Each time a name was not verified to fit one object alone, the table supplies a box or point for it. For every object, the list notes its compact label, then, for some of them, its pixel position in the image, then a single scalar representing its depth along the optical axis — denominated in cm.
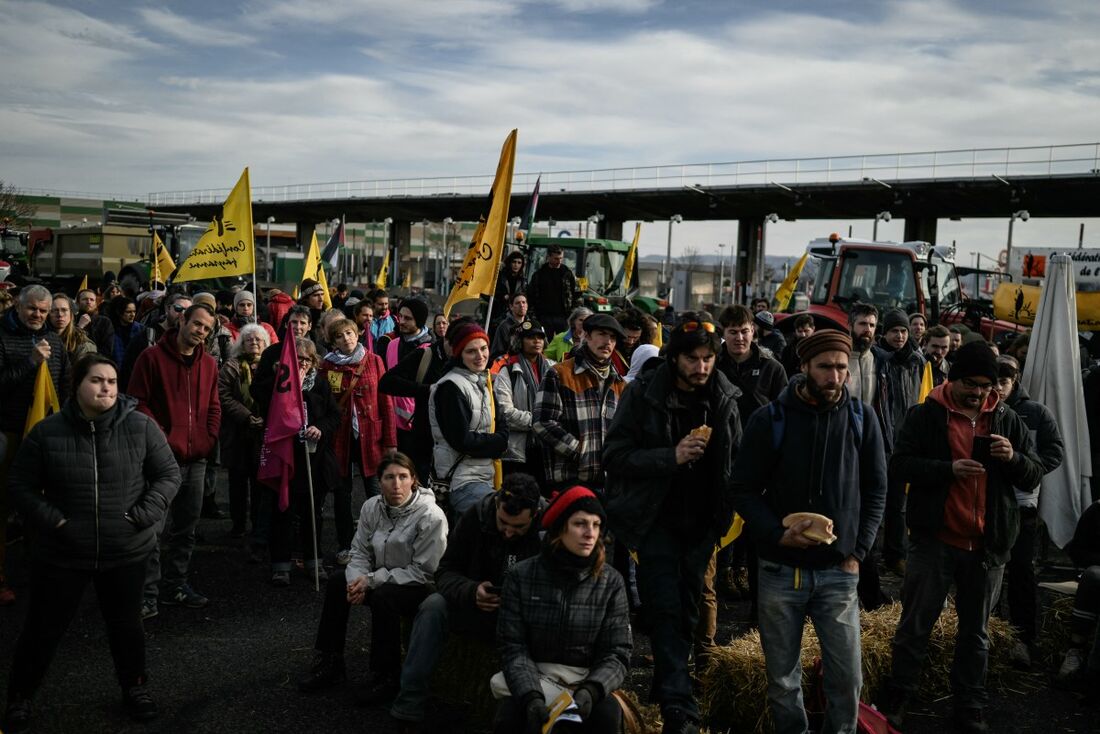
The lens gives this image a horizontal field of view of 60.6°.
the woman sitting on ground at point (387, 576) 509
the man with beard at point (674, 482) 460
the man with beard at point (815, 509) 418
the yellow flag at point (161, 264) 1494
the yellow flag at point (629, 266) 2189
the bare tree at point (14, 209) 5316
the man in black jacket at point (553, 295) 1356
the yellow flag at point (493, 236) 796
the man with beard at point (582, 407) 570
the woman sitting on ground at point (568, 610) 418
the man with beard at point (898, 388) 735
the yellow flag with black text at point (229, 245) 962
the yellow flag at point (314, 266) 1452
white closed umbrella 693
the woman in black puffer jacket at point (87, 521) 467
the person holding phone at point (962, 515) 488
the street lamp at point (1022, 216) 3297
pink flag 698
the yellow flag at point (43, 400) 657
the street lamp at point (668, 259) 5792
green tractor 2188
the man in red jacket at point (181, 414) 647
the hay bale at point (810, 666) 472
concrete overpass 3288
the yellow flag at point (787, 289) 1878
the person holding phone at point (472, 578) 461
